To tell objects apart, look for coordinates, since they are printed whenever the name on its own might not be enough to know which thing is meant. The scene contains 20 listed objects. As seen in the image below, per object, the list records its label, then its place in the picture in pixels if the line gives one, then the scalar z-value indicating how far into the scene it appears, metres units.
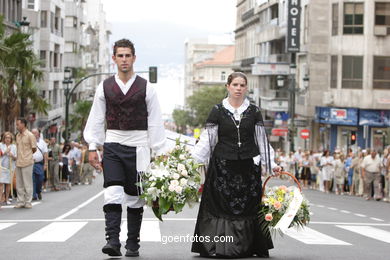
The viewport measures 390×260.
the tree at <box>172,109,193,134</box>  132.50
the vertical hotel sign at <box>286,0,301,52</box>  66.75
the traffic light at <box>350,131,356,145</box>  52.58
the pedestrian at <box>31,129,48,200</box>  23.03
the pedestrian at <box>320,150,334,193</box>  37.06
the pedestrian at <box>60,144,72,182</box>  32.68
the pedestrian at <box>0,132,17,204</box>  21.04
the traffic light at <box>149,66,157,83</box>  54.86
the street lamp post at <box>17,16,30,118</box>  36.81
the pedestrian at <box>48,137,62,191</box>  30.81
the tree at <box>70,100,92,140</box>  89.44
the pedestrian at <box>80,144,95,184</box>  37.50
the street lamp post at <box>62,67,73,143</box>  52.12
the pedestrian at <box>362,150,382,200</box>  30.83
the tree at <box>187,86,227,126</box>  118.00
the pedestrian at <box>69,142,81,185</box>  35.69
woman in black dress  9.93
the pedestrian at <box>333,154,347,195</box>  35.41
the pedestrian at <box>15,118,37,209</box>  19.94
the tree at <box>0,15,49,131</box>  34.88
